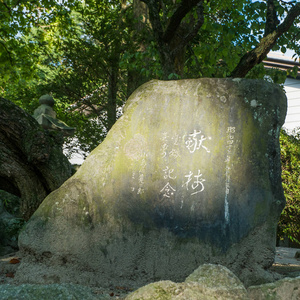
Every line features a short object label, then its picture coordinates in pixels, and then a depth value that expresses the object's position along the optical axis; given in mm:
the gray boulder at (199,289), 2336
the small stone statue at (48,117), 7348
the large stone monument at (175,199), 3707
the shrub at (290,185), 8031
